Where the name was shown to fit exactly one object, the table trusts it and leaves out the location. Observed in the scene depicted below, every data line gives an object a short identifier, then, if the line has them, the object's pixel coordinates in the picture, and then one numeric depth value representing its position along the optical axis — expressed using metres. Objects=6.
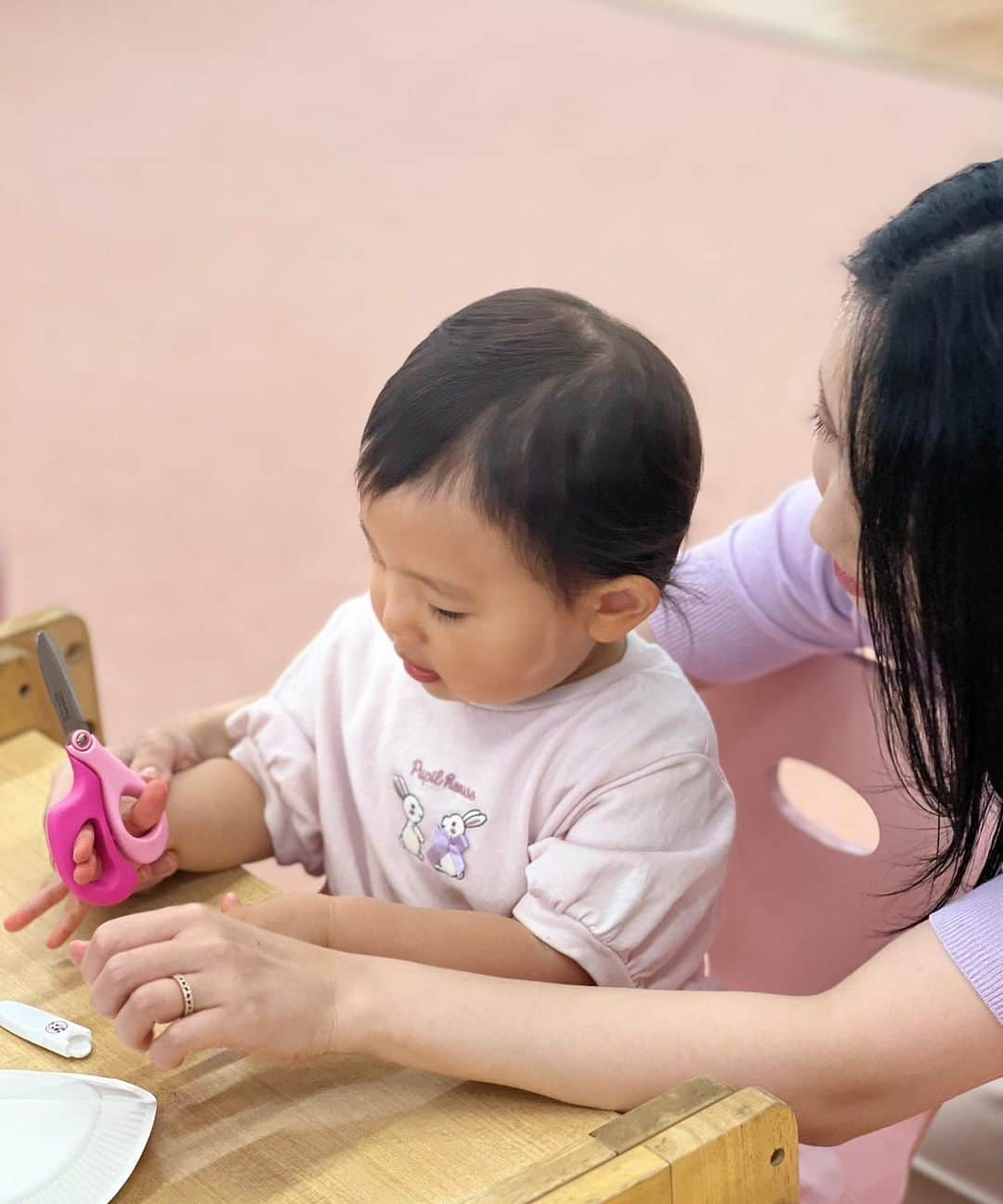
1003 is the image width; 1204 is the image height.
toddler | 1.57
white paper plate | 1.46
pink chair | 1.80
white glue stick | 1.54
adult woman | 1.48
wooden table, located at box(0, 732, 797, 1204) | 1.42
